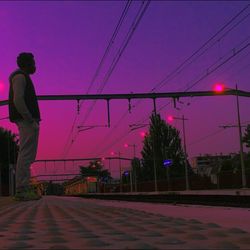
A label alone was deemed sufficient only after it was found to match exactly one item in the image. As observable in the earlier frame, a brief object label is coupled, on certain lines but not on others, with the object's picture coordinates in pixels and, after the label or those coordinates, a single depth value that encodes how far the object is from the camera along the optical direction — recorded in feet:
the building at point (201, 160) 396.49
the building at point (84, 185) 336.08
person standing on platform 24.57
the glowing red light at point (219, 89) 88.19
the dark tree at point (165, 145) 370.32
